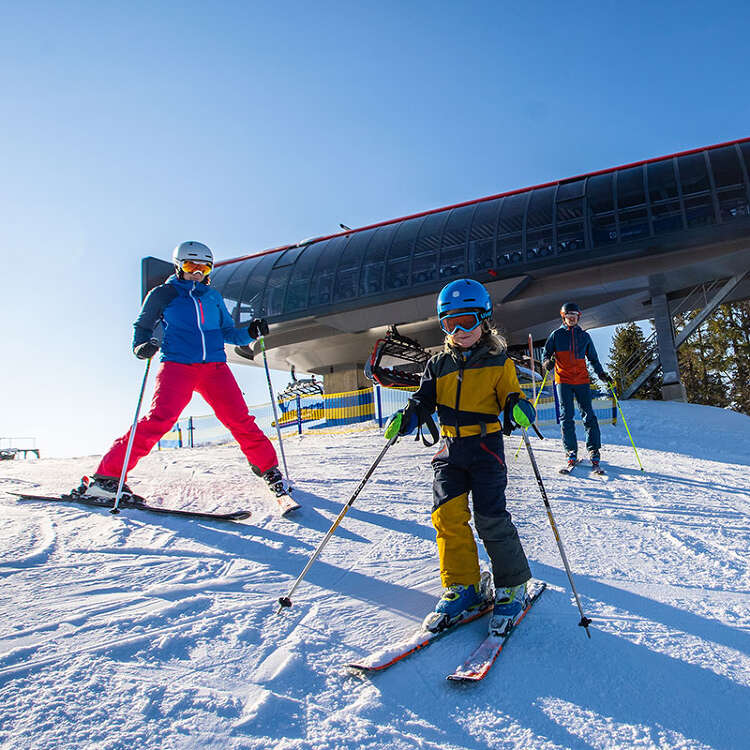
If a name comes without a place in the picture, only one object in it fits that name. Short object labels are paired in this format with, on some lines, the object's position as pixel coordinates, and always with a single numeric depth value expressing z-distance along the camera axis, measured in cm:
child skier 217
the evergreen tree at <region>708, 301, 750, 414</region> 2405
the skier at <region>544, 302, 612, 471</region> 551
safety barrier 1434
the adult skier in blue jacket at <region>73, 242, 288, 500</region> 380
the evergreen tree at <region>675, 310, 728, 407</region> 2447
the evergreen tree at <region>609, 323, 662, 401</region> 2631
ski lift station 1686
